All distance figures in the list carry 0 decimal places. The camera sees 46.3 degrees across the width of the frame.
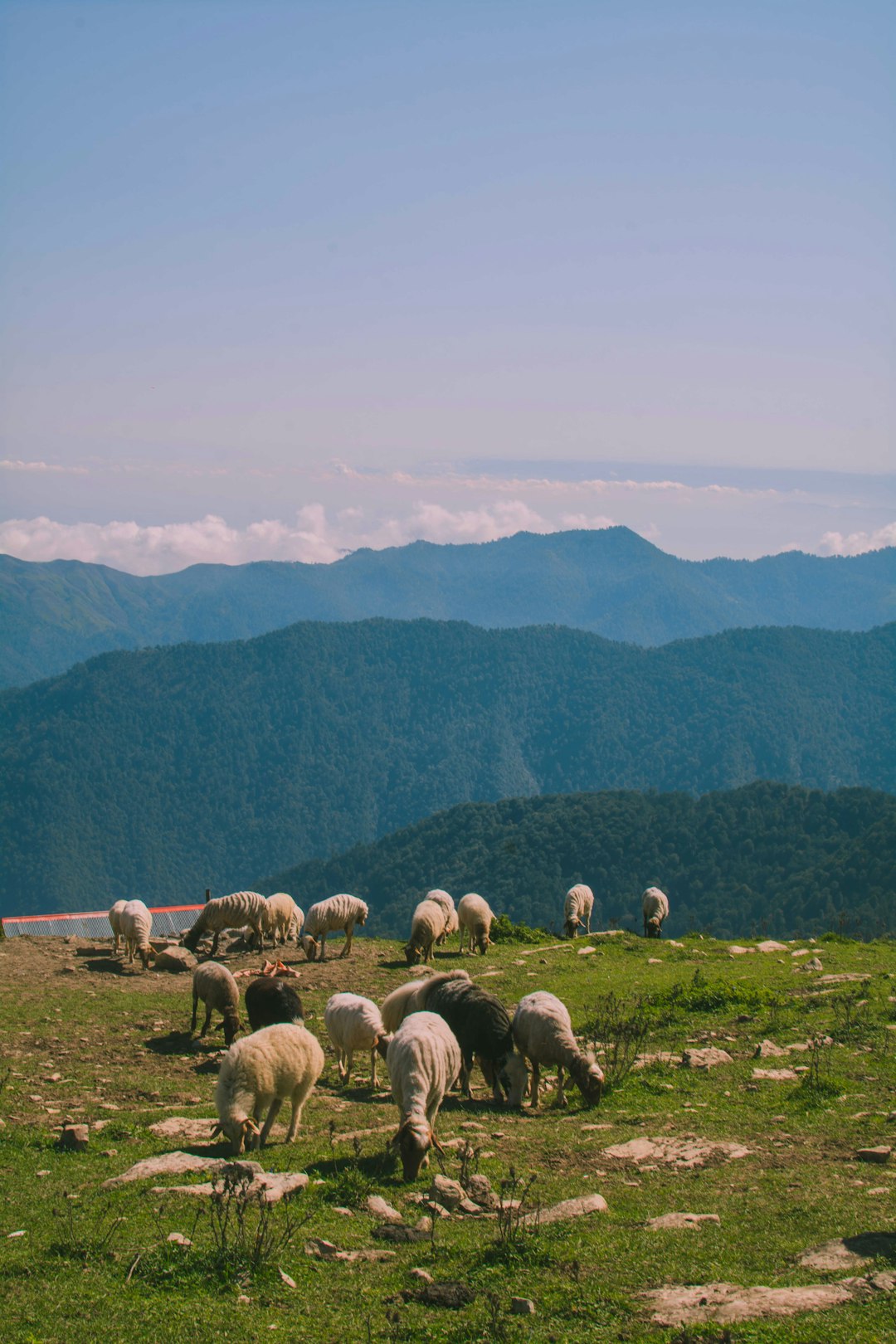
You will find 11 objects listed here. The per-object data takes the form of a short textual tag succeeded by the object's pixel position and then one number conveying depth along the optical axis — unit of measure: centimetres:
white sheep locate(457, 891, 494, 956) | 2506
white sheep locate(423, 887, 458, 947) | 2523
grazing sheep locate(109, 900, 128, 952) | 2383
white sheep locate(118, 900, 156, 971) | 2333
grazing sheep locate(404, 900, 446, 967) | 2336
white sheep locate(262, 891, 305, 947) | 2531
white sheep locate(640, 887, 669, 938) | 3481
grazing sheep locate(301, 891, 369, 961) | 2372
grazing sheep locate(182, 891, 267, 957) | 2475
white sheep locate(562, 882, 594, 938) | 3219
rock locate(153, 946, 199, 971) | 2291
